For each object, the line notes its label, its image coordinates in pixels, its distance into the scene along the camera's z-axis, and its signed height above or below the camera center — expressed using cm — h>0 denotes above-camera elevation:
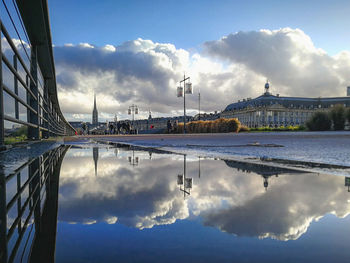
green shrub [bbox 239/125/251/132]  3306 -17
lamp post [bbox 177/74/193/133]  3027 +441
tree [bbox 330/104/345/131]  2719 +100
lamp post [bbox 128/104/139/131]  6200 +433
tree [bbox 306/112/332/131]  2777 +50
